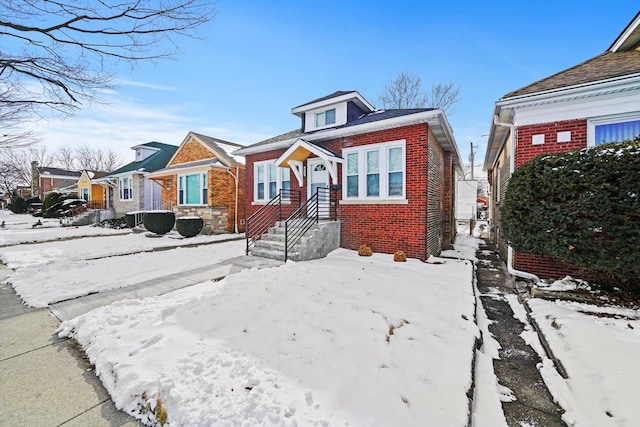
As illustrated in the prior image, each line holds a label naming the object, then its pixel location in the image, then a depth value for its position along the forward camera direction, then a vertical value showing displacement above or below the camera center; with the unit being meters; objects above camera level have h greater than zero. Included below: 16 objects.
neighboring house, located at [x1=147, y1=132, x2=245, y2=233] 13.99 +1.09
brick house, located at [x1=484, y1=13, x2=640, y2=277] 5.25 +2.03
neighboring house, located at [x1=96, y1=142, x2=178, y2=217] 19.72 +1.57
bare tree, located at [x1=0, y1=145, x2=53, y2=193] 45.53 +4.91
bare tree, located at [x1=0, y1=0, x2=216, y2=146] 5.99 +4.00
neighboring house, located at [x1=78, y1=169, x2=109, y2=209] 23.86 +1.23
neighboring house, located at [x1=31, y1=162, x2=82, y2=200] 40.52 +3.69
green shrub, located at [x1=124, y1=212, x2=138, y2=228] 15.74 -0.90
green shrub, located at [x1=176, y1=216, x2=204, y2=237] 12.52 -1.03
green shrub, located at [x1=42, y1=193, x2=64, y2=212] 23.83 +0.19
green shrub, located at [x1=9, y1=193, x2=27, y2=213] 32.39 -0.25
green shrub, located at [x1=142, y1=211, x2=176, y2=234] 13.02 -0.84
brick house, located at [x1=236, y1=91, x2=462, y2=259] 7.68 +1.16
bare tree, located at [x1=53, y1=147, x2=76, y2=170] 53.94 +9.18
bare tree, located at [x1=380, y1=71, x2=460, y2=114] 21.25 +8.80
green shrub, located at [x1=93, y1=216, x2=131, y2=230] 17.05 -1.33
